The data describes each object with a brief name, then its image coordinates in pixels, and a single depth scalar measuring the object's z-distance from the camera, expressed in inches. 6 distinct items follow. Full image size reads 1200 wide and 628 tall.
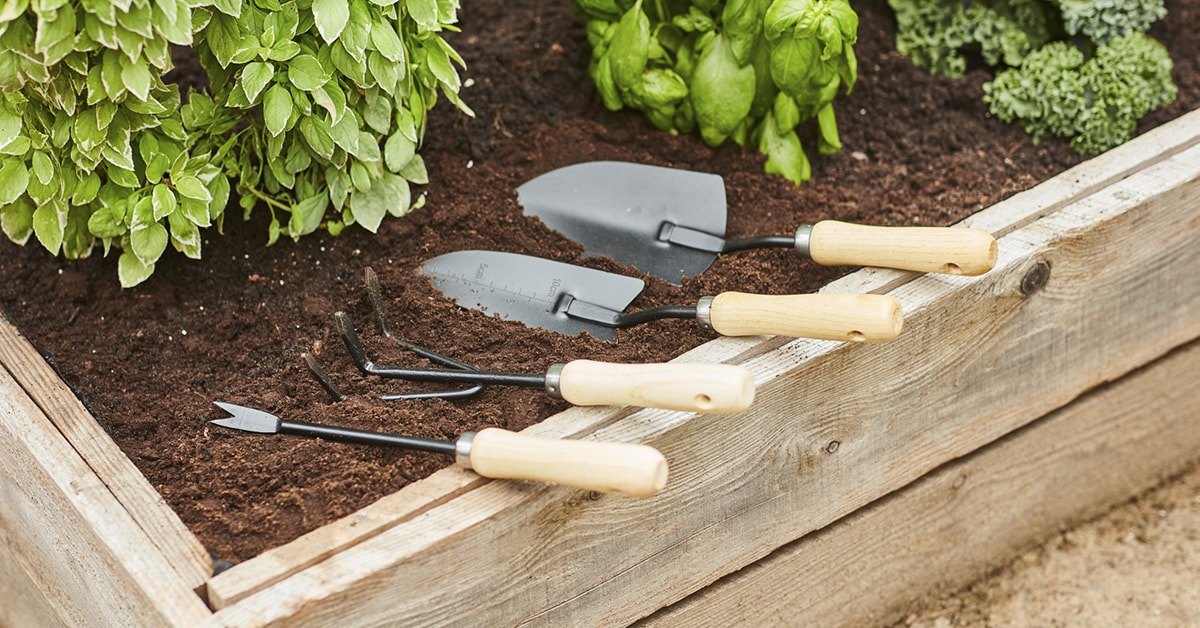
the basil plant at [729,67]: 77.5
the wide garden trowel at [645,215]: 77.7
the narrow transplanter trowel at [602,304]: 69.9
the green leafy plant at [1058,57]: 82.5
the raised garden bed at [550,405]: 68.3
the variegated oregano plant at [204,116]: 69.7
